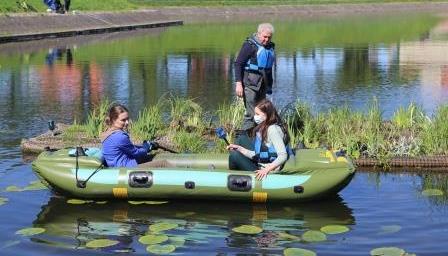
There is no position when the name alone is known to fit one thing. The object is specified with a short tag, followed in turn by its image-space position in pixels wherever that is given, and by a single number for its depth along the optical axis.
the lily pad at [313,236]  7.38
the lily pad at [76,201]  8.83
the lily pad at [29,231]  7.69
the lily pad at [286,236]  7.49
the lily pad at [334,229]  7.62
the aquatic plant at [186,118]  12.20
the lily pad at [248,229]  7.66
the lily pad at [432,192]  8.95
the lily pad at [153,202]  8.73
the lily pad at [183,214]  8.32
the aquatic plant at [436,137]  10.51
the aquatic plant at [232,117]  11.91
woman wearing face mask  8.38
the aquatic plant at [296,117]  11.24
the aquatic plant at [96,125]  11.78
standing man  10.12
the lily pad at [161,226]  7.74
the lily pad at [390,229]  7.62
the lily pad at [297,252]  6.86
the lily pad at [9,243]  7.34
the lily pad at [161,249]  7.04
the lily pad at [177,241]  7.30
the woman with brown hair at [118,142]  8.77
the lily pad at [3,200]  8.77
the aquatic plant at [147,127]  11.41
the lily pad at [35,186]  9.41
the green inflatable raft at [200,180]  8.38
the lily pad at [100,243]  7.27
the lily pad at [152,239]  7.30
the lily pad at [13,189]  9.27
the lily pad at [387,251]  6.87
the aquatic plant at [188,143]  10.90
